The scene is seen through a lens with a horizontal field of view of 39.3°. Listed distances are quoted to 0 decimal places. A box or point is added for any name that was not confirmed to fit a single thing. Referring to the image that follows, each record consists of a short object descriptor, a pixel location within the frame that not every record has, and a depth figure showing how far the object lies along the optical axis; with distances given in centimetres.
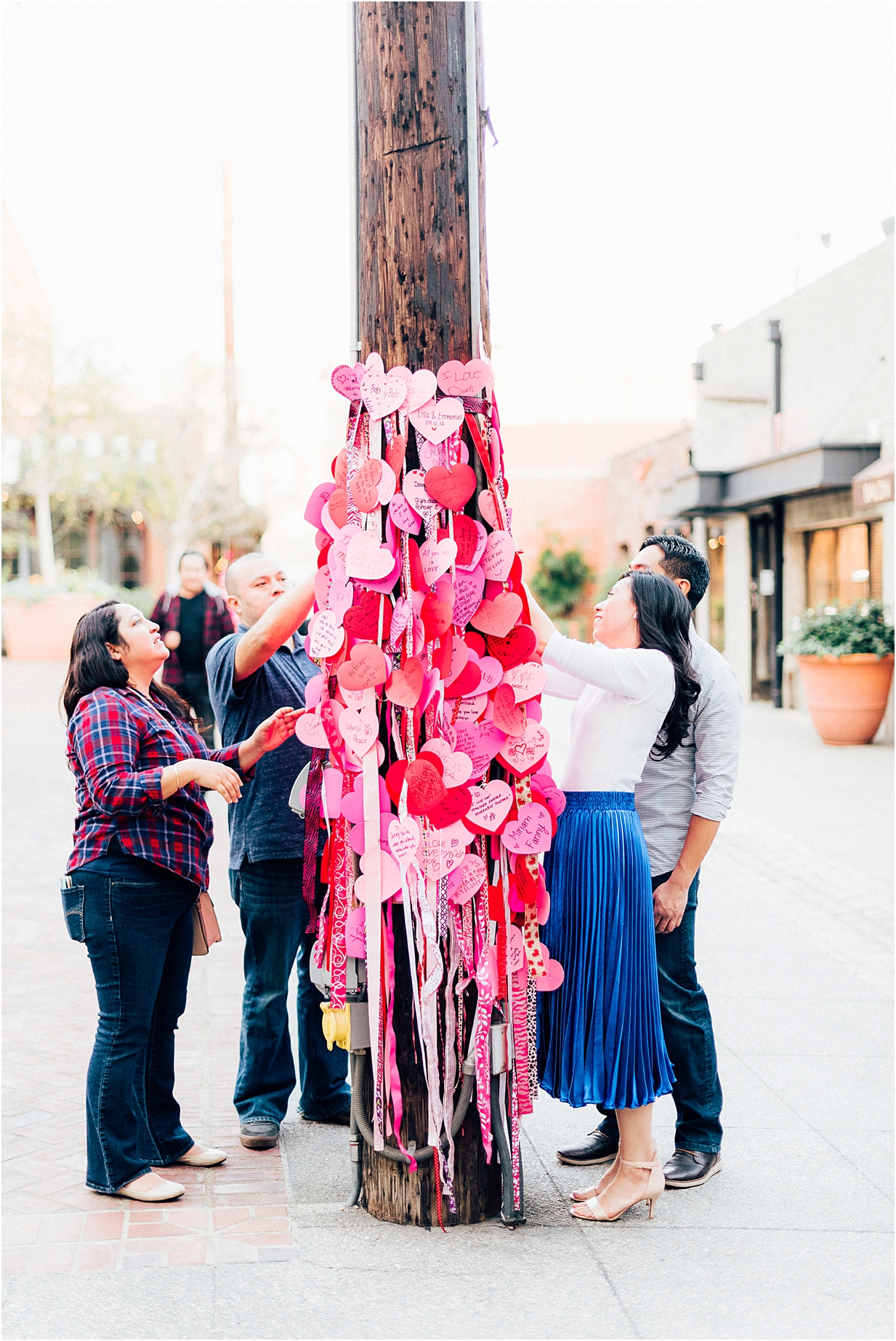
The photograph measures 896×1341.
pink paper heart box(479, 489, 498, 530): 323
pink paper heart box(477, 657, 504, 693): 321
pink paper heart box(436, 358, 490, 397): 319
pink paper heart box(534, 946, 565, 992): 330
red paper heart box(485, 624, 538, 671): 324
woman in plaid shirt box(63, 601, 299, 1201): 343
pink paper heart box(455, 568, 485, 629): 320
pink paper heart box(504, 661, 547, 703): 323
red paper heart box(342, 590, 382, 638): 317
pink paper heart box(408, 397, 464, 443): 317
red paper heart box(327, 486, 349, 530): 323
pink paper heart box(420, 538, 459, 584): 311
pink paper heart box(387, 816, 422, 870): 312
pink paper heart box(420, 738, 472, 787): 311
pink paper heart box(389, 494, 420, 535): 314
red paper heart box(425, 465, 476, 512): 314
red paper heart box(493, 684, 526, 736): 322
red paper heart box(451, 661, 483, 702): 319
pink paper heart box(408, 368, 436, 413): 318
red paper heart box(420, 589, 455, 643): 311
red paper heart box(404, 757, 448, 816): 311
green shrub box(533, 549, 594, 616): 3188
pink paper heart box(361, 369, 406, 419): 320
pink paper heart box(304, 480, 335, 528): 335
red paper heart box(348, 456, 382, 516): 315
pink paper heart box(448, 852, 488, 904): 319
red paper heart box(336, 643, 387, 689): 312
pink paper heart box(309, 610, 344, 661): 318
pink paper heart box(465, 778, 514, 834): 318
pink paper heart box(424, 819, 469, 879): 315
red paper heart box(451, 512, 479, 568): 319
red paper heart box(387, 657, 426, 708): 311
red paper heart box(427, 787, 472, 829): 315
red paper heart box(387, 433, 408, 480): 317
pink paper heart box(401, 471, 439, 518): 314
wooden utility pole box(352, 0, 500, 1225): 328
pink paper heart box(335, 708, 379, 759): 317
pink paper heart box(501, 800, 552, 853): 325
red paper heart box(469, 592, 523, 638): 322
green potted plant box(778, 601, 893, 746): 1281
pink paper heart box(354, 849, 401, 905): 314
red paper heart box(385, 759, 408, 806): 317
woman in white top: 332
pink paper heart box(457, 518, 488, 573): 320
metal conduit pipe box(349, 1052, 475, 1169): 326
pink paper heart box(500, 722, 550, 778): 325
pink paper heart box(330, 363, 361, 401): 323
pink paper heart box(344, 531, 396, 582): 312
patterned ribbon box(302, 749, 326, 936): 357
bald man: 402
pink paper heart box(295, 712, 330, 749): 328
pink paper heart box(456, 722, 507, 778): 319
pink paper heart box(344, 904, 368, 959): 324
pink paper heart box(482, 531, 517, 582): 322
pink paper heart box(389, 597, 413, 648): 311
